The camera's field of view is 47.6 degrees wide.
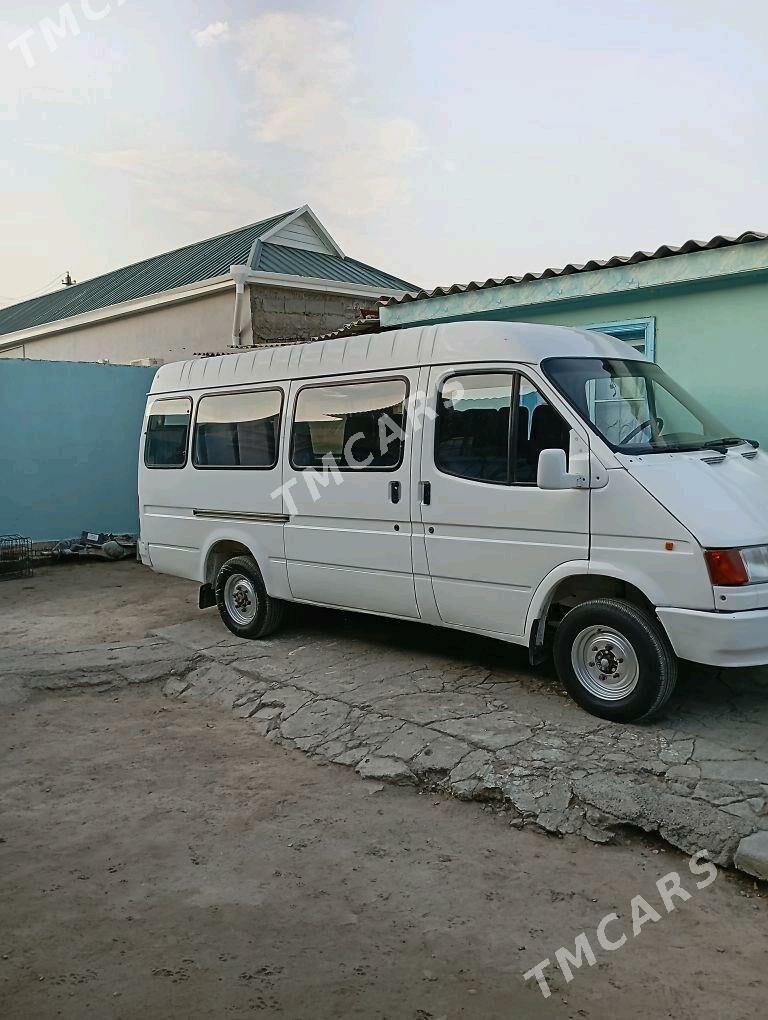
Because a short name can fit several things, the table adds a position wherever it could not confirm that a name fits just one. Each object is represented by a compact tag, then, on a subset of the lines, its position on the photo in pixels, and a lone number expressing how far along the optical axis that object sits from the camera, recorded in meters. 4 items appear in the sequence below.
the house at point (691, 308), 7.05
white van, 4.79
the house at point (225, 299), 15.09
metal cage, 11.78
